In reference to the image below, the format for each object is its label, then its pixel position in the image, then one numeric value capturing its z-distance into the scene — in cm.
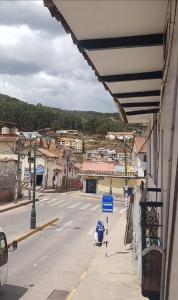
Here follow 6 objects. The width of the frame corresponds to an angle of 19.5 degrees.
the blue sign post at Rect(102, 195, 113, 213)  2556
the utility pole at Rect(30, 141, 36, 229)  3428
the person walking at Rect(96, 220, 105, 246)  2814
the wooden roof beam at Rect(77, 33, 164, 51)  553
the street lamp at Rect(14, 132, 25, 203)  5438
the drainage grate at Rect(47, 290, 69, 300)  1611
